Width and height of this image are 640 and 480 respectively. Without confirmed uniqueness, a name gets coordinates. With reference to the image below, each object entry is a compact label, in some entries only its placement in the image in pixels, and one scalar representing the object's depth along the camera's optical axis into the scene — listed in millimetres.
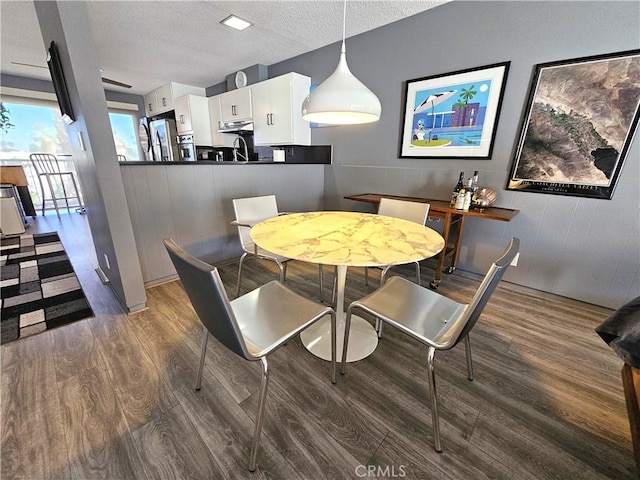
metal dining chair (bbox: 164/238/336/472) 806
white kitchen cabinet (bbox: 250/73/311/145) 3223
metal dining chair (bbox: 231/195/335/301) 1909
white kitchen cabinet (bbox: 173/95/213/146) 4207
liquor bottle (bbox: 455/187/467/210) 2141
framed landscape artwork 1695
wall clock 3828
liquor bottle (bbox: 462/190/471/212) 2137
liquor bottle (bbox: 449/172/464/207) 2234
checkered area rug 1803
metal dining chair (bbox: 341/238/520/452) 910
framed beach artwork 2155
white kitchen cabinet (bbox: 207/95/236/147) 4180
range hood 3788
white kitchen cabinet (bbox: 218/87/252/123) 3693
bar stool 4785
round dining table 1135
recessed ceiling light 2431
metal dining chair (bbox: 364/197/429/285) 1931
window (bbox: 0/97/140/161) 4555
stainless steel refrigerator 4633
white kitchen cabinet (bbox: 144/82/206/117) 4508
